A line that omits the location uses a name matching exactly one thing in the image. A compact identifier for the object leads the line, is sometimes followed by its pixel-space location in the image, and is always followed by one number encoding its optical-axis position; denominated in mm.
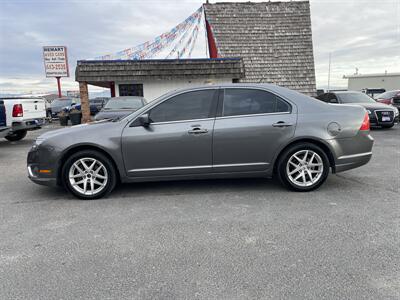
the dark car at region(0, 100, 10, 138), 7832
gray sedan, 4031
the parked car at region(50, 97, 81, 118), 21453
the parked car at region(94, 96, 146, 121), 8164
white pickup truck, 8172
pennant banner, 12807
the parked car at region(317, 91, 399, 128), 10297
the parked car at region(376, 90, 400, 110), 13078
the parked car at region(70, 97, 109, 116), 20767
